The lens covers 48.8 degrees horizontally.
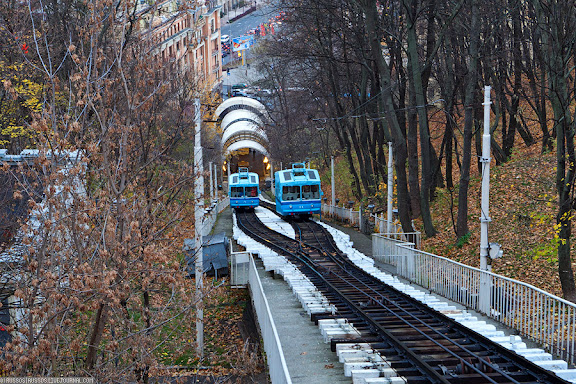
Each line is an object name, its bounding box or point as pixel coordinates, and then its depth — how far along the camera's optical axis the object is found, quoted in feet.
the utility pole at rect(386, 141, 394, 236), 91.09
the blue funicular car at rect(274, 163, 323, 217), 128.98
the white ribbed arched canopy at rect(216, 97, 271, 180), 276.82
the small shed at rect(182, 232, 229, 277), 89.20
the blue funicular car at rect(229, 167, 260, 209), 160.86
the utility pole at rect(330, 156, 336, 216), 142.96
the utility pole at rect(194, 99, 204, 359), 55.12
